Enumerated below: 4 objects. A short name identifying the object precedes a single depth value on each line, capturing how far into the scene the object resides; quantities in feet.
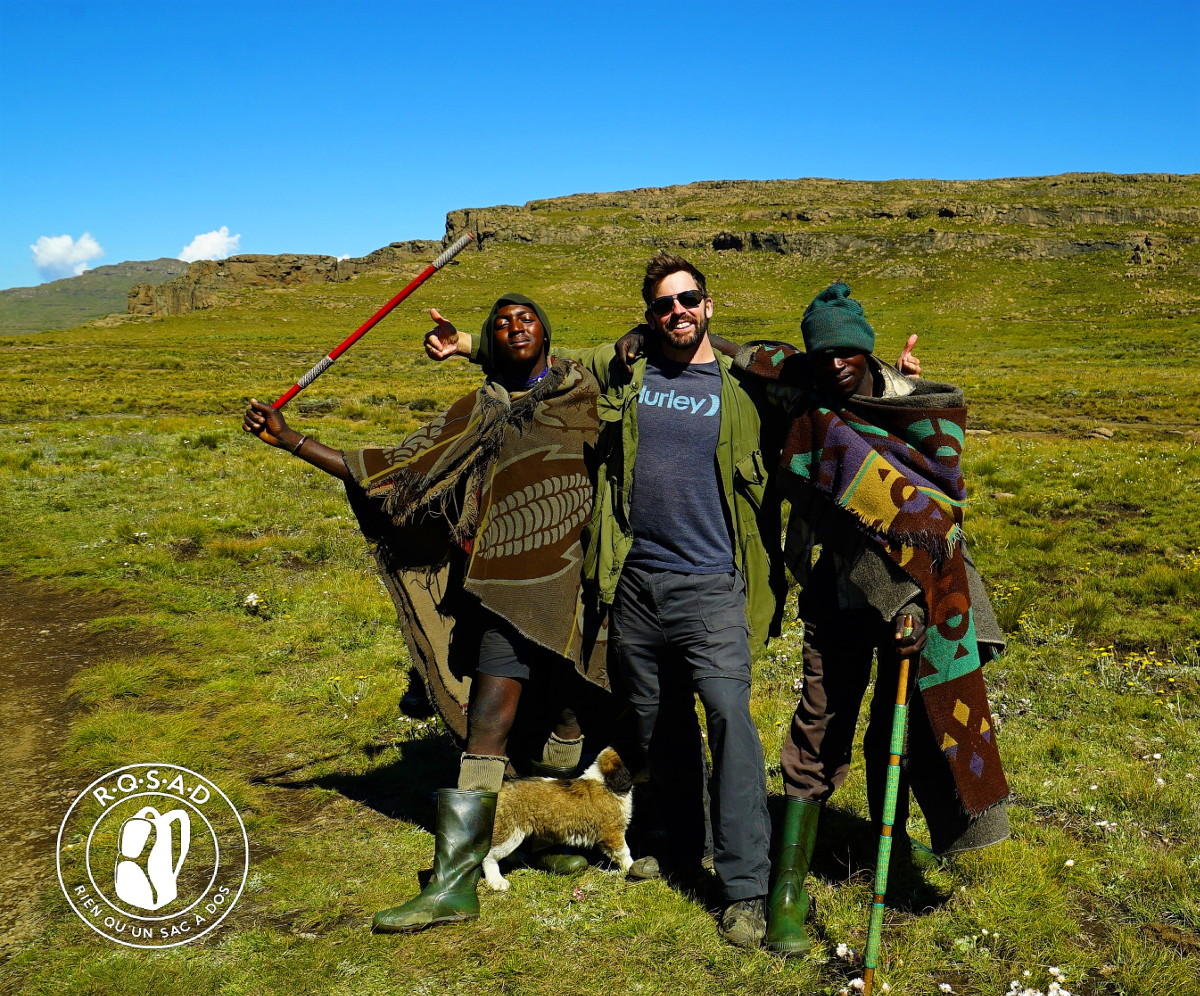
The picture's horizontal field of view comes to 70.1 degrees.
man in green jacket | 12.49
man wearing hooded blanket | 13.25
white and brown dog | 14.16
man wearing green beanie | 11.90
